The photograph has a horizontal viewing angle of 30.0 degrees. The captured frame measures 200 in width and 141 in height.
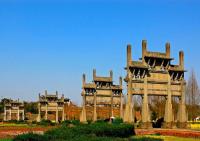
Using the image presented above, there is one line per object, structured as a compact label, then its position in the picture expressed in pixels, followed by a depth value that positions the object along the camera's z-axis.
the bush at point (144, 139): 18.69
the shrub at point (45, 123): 56.98
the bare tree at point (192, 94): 58.72
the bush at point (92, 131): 19.39
